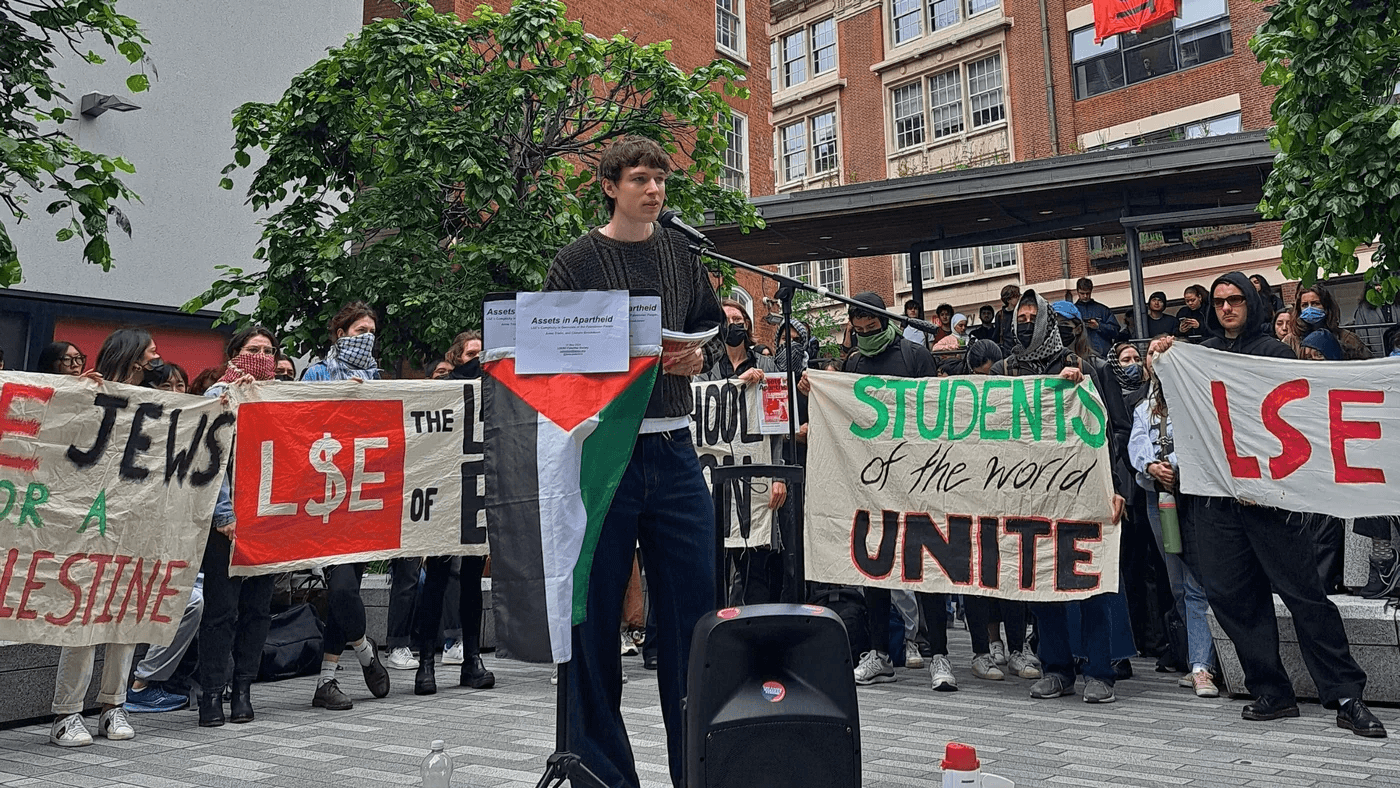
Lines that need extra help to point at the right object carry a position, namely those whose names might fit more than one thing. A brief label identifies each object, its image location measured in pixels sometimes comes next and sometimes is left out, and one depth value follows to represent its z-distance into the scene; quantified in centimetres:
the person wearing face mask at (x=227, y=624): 609
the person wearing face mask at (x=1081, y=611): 645
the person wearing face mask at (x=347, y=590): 659
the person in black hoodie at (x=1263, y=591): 549
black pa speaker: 303
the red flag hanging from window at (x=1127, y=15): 2670
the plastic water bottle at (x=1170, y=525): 677
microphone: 393
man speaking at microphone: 362
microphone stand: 385
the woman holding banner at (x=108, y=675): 559
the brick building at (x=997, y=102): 2705
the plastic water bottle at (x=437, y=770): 304
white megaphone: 295
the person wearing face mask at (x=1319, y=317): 884
